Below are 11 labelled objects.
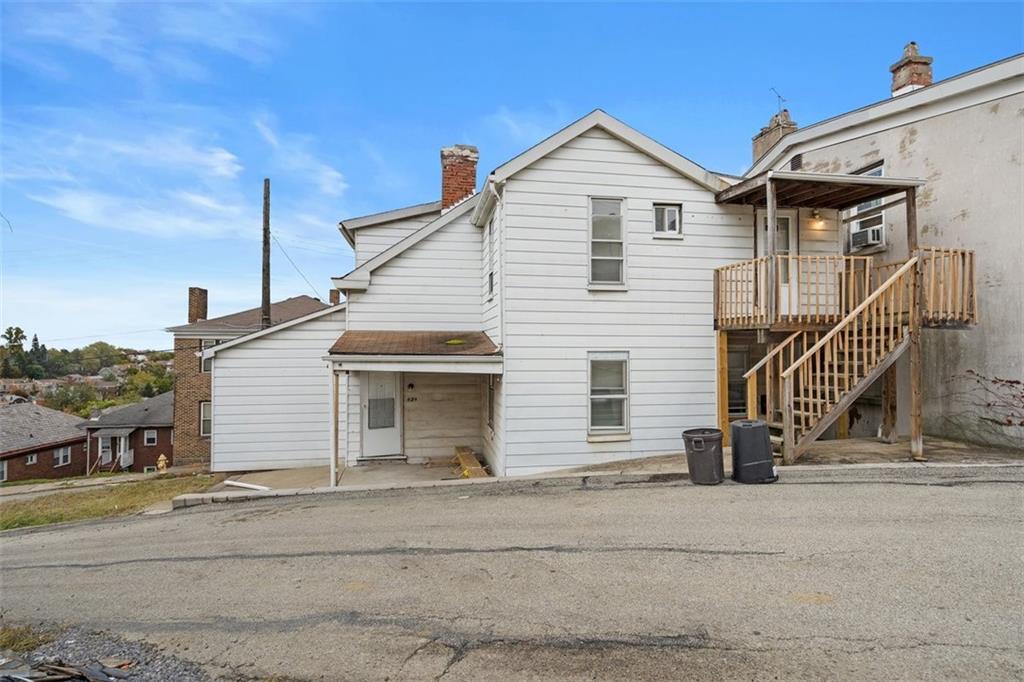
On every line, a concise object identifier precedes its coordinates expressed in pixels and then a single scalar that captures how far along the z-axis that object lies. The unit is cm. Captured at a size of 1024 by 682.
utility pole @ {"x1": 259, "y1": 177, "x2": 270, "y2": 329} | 1735
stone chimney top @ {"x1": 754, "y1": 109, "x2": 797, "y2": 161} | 1498
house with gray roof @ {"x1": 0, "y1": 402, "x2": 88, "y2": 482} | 2922
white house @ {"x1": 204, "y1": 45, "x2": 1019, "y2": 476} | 929
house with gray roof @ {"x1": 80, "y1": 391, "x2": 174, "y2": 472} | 2817
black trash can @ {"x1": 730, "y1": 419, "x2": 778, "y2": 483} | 770
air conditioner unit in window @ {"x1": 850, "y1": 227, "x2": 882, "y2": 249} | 1185
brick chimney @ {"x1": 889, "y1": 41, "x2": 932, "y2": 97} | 1194
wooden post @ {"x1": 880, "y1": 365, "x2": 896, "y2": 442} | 986
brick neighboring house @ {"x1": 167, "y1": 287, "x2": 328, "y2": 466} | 2184
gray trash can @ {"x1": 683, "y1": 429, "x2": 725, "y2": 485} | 784
